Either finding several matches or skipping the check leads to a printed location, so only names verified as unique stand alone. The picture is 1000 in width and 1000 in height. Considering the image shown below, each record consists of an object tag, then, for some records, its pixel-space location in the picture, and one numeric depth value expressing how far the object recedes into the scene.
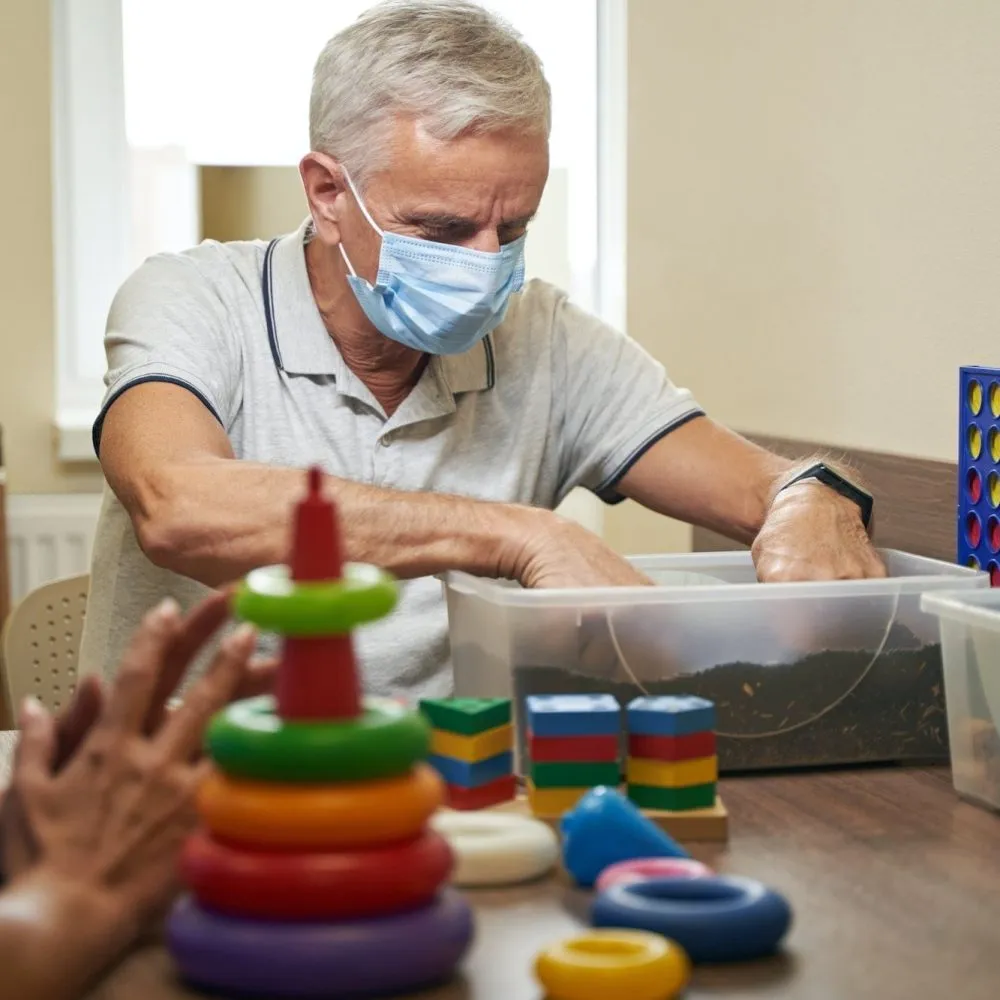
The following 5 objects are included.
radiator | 2.66
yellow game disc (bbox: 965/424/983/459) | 1.33
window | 2.71
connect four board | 1.29
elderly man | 1.30
